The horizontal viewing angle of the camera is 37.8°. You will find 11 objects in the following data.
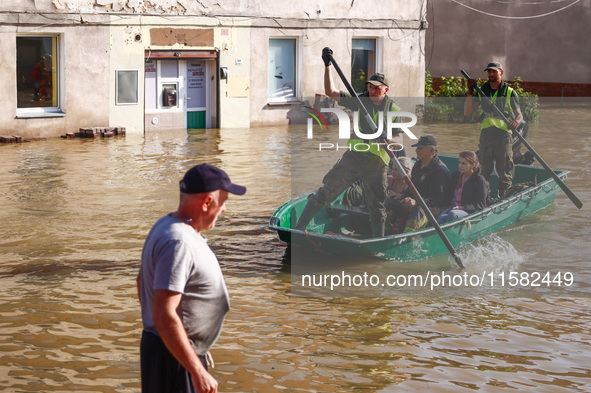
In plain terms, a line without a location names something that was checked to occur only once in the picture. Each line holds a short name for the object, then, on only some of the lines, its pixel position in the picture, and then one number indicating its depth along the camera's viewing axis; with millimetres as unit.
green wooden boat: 9773
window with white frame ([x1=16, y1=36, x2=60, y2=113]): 20156
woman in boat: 11308
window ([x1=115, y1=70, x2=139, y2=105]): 21375
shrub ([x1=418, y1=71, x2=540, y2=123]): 25938
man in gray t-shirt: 4152
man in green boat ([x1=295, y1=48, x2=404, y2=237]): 10258
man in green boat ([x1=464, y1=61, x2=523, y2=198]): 12961
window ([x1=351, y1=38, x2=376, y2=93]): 26047
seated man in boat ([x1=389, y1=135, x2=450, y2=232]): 10820
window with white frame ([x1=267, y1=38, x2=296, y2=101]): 24516
